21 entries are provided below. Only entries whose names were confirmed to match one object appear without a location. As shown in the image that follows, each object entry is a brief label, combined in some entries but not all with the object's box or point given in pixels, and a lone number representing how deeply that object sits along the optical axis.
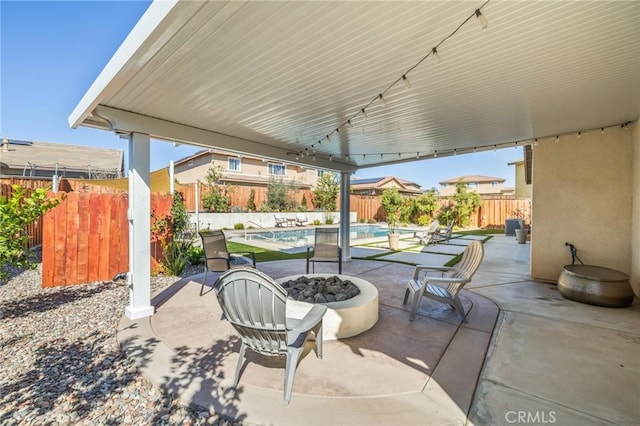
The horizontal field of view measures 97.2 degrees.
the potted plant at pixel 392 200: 20.77
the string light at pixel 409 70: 2.11
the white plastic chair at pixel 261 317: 2.33
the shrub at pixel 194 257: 7.23
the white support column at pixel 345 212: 8.27
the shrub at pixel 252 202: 20.58
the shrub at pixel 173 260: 6.30
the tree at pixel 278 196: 21.39
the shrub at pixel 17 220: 3.50
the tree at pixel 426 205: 20.02
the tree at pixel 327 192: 23.61
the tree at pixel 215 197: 18.06
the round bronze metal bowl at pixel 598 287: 4.46
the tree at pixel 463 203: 19.16
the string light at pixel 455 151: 5.45
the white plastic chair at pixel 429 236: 12.11
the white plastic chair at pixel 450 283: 3.98
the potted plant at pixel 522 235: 11.88
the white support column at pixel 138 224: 4.01
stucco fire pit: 3.36
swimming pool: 12.93
